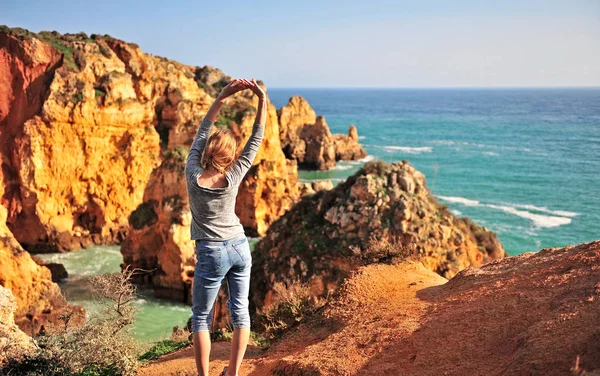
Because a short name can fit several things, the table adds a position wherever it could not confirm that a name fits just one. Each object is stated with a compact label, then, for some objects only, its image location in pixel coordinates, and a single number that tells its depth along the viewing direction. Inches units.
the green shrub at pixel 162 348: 313.0
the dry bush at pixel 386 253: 335.6
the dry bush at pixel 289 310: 309.4
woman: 174.2
